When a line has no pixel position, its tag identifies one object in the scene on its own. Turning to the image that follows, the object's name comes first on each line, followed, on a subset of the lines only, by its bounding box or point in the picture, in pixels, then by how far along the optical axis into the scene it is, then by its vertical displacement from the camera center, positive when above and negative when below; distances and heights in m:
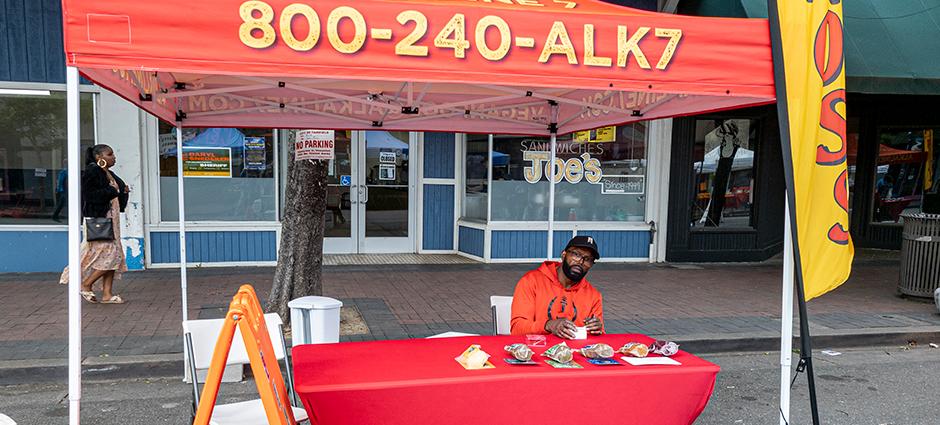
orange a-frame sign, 2.26 -0.73
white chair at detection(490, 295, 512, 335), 4.32 -0.97
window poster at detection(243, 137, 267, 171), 9.30 +0.19
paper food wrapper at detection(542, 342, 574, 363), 3.03 -0.88
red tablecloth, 2.68 -0.97
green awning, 7.42 +1.67
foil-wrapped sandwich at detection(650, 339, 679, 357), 3.23 -0.90
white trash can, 4.56 -1.10
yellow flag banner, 3.06 +0.23
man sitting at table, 3.76 -0.77
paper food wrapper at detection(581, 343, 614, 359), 3.10 -0.88
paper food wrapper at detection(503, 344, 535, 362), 3.03 -0.87
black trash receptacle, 7.71 -0.94
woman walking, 6.39 -0.50
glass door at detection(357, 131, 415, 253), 10.20 -0.38
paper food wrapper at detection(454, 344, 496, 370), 2.94 -0.89
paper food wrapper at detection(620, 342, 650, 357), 3.20 -0.90
